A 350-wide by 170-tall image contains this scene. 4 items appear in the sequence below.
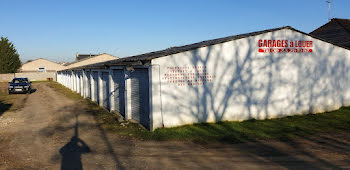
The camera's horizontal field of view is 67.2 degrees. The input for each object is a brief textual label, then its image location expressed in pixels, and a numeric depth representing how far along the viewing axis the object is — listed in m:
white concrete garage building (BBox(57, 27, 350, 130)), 10.90
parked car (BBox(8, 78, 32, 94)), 27.86
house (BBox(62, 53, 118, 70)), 65.31
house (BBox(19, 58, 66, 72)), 78.31
